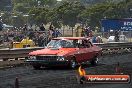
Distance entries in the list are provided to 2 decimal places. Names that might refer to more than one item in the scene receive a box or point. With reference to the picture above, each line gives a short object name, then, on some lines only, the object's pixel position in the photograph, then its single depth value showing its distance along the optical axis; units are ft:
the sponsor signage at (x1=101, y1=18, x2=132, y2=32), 147.84
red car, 59.36
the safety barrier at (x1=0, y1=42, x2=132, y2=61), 67.64
